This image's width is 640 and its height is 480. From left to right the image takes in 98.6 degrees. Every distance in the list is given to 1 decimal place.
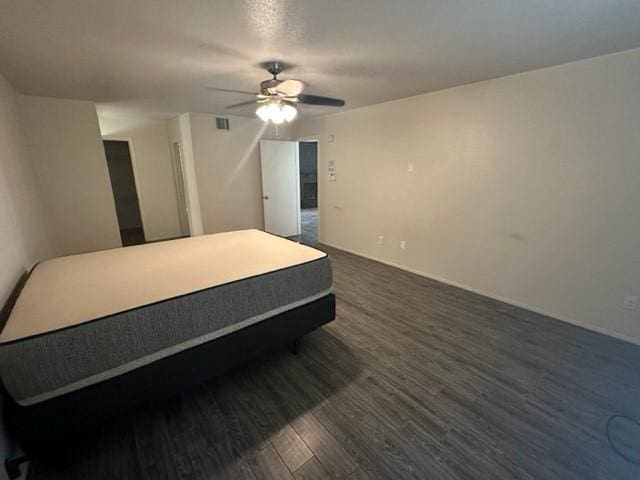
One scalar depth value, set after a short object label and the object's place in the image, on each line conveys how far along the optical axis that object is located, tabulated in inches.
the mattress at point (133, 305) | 50.2
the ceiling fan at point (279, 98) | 92.8
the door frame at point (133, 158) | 213.7
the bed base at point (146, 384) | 50.6
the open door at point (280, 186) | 217.2
